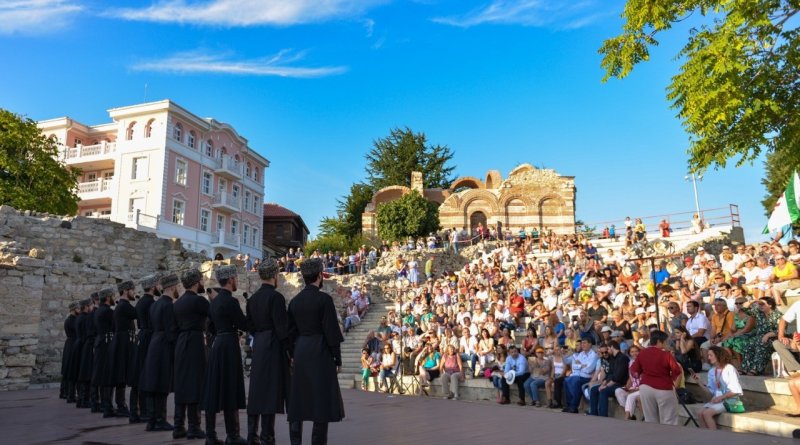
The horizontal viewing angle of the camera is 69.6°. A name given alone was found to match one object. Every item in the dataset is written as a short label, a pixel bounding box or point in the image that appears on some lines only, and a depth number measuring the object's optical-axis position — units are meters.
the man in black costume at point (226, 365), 6.00
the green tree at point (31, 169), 26.92
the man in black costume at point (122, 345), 8.58
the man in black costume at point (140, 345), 7.91
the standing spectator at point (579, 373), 10.18
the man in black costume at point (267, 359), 5.62
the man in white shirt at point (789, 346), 7.86
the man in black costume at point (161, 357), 7.14
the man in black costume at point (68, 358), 10.70
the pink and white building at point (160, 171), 37.38
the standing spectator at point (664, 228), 28.84
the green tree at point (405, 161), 56.81
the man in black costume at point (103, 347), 8.70
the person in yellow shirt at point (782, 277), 10.71
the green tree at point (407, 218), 43.22
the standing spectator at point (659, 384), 7.75
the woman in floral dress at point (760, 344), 8.62
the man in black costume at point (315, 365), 5.25
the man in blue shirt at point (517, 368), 11.84
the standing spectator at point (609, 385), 9.35
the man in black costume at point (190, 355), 6.59
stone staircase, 17.10
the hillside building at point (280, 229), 57.28
